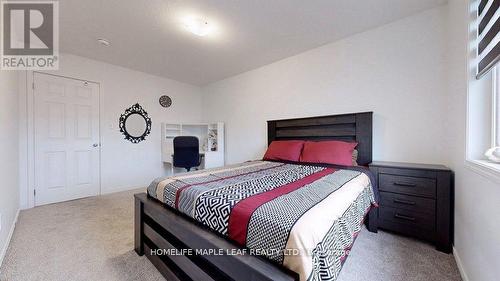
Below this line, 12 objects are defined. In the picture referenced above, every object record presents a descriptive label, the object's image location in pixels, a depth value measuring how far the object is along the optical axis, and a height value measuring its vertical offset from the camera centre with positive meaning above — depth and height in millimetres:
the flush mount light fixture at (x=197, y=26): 2314 +1323
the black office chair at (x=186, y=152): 3730 -268
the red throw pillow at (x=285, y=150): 2768 -172
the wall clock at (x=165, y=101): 4355 +802
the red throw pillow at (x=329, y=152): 2357 -168
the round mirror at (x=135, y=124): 3850 +270
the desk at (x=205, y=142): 4180 -92
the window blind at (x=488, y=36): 1104 +614
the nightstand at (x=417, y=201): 1754 -572
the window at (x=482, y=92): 1189 +325
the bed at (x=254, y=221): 877 -462
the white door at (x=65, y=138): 3018 -15
